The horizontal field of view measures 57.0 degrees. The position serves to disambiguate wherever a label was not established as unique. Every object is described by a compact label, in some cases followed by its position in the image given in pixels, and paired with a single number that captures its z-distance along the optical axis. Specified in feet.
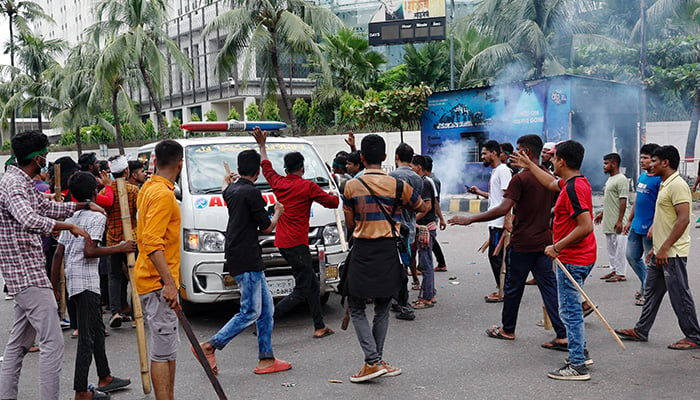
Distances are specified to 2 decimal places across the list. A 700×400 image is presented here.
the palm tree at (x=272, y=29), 76.48
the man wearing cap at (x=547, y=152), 24.24
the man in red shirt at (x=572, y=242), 16.65
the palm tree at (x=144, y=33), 91.76
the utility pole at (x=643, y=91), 62.80
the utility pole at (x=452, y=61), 90.39
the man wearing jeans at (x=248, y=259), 17.44
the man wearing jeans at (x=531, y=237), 19.47
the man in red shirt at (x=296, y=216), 20.18
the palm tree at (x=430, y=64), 120.06
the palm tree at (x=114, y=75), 91.50
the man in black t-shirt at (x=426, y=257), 25.30
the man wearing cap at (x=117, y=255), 21.98
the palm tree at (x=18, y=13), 117.89
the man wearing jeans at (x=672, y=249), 18.60
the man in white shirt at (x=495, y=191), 25.39
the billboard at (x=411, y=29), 81.41
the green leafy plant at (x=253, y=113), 125.39
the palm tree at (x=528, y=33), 86.67
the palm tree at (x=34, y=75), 123.34
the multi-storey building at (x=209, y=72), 148.97
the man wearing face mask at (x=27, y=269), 13.62
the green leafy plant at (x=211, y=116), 122.76
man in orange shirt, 13.89
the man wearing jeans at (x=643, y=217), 22.06
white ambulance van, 21.93
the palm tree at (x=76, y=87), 117.08
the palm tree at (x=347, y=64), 114.52
